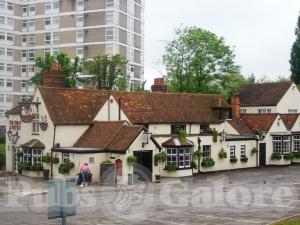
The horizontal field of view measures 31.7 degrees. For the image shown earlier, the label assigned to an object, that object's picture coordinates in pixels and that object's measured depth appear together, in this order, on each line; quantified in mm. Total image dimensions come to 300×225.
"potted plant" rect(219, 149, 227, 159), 47656
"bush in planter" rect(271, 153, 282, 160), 52344
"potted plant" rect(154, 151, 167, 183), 39478
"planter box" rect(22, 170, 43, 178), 41031
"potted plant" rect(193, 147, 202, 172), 44938
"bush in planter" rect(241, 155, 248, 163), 50375
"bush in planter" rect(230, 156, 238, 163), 49000
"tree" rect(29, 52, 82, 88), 61781
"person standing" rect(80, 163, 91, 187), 36000
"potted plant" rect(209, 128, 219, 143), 47500
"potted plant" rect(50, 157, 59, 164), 39406
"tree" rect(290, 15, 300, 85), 84525
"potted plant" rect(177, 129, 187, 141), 43969
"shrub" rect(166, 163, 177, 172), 41906
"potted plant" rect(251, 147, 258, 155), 51125
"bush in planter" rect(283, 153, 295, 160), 52750
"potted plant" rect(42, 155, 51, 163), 39781
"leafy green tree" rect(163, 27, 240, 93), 67188
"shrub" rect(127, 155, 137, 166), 37062
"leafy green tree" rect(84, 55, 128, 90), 63719
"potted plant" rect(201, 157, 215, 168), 46031
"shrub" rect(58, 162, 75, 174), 38281
